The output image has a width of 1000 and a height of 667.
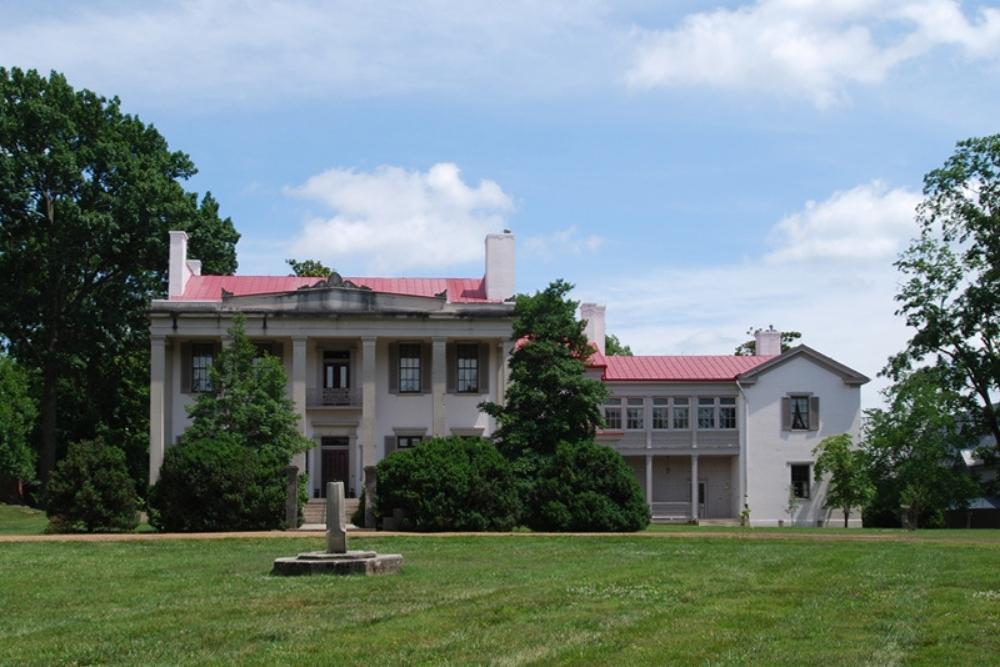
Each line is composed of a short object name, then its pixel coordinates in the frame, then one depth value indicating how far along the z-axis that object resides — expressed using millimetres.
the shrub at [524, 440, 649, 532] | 34094
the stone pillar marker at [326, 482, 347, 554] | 20281
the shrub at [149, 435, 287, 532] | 33344
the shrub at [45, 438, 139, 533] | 32688
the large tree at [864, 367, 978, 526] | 47781
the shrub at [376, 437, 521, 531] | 33531
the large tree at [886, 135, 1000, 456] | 50438
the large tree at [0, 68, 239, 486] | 50312
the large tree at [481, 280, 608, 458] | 39469
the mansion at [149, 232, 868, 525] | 47594
